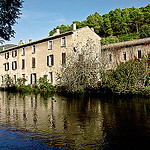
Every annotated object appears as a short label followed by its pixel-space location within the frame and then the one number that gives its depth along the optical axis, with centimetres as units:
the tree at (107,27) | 6626
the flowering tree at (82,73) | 2202
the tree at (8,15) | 998
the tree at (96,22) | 6906
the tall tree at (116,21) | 6809
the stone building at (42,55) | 2938
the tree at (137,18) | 6584
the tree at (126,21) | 6581
